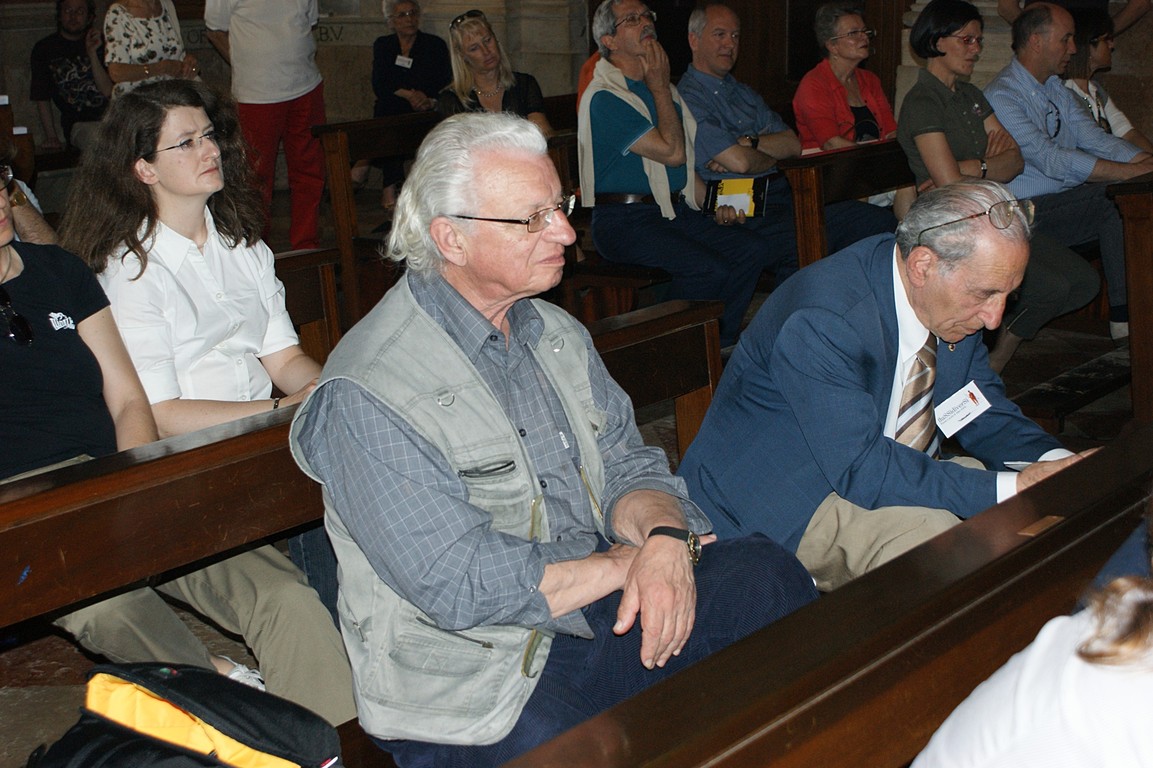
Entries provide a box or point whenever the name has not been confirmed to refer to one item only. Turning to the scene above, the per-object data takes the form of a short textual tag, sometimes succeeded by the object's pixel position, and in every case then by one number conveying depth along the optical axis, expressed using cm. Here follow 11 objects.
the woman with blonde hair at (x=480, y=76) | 518
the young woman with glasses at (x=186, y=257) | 254
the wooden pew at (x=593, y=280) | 427
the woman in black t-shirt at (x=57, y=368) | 225
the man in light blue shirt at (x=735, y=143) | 459
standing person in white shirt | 561
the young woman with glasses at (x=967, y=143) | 418
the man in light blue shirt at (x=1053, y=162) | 466
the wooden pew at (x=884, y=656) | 117
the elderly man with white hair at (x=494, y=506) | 164
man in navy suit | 217
